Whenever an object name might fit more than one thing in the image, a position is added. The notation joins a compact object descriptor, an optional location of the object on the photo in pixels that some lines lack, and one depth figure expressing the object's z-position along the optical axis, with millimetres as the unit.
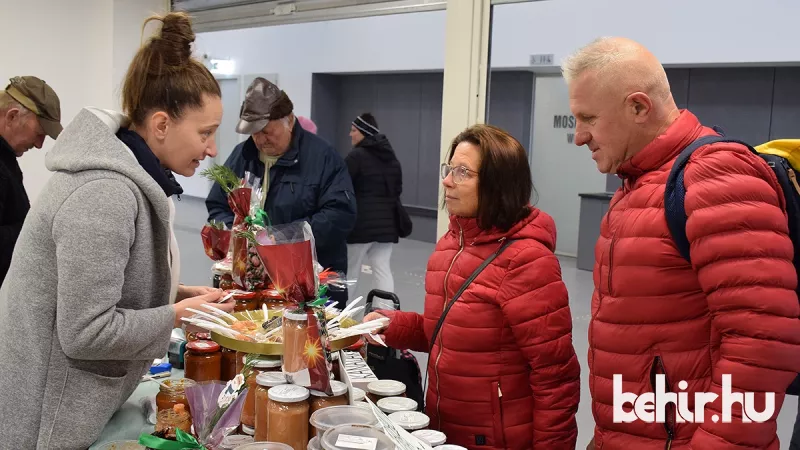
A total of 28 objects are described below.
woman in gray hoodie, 1392
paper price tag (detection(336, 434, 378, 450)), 1241
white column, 3855
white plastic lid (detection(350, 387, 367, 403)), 1526
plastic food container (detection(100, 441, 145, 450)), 1484
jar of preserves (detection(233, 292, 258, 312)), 2100
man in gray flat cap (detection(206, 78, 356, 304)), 3357
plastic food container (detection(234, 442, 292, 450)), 1320
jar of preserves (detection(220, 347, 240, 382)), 1861
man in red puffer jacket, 1239
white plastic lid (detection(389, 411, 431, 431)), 1457
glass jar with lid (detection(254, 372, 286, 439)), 1421
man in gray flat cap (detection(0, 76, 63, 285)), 3111
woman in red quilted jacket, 1860
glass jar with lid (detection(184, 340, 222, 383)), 1819
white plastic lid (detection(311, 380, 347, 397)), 1415
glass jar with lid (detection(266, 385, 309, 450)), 1347
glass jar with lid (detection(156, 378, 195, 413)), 1649
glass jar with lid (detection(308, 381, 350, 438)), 1410
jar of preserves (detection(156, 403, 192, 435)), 1529
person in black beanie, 5441
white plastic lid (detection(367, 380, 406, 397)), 1638
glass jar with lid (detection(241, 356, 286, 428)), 1521
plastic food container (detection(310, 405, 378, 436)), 1358
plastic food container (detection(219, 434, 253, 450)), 1416
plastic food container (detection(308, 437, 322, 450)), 1284
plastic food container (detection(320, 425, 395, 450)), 1243
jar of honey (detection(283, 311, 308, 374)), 1414
